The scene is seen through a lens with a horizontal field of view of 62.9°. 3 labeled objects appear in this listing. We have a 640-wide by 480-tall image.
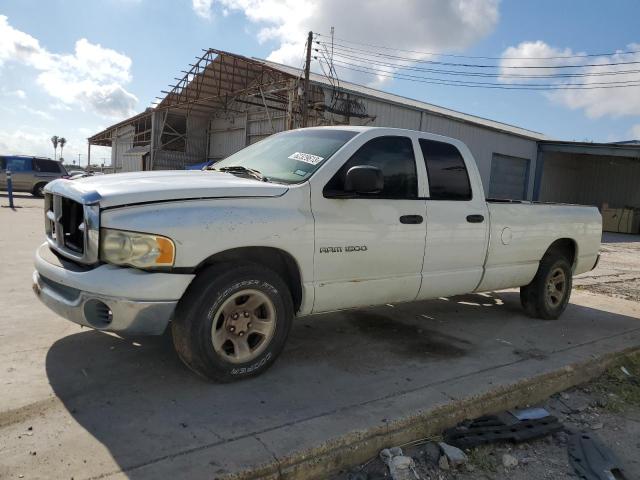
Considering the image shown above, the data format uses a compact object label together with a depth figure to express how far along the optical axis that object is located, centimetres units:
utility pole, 1756
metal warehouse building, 1967
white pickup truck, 316
